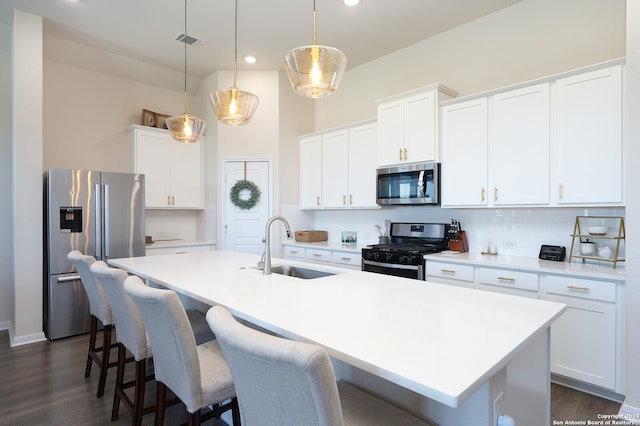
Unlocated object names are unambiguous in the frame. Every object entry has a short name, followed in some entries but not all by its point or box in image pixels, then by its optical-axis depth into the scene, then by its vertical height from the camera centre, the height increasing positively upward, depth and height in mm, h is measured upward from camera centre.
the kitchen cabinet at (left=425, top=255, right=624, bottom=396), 2375 -779
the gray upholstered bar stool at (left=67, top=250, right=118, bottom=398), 2338 -629
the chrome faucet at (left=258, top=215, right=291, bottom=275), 2314 -278
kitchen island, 951 -406
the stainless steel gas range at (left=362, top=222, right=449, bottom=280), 3471 -388
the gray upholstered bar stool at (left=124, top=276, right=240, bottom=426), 1364 -592
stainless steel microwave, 3617 +294
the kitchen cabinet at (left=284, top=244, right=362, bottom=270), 4176 -560
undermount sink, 2612 -450
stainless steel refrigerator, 3648 -212
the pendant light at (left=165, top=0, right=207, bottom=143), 2971 +712
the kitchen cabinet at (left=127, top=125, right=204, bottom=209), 4805 +620
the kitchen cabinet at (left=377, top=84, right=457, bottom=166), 3605 +917
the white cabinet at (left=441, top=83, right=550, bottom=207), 2941 +556
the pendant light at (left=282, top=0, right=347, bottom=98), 2025 +842
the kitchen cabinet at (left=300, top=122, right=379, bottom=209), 4359 +572
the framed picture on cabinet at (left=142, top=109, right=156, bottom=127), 4969 +1318
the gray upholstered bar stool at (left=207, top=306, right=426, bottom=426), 785 -397
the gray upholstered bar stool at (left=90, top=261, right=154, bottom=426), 1808 -599
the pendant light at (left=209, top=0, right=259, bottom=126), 2643 +807
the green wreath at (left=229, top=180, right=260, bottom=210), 5070 +248
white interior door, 5113 +6
